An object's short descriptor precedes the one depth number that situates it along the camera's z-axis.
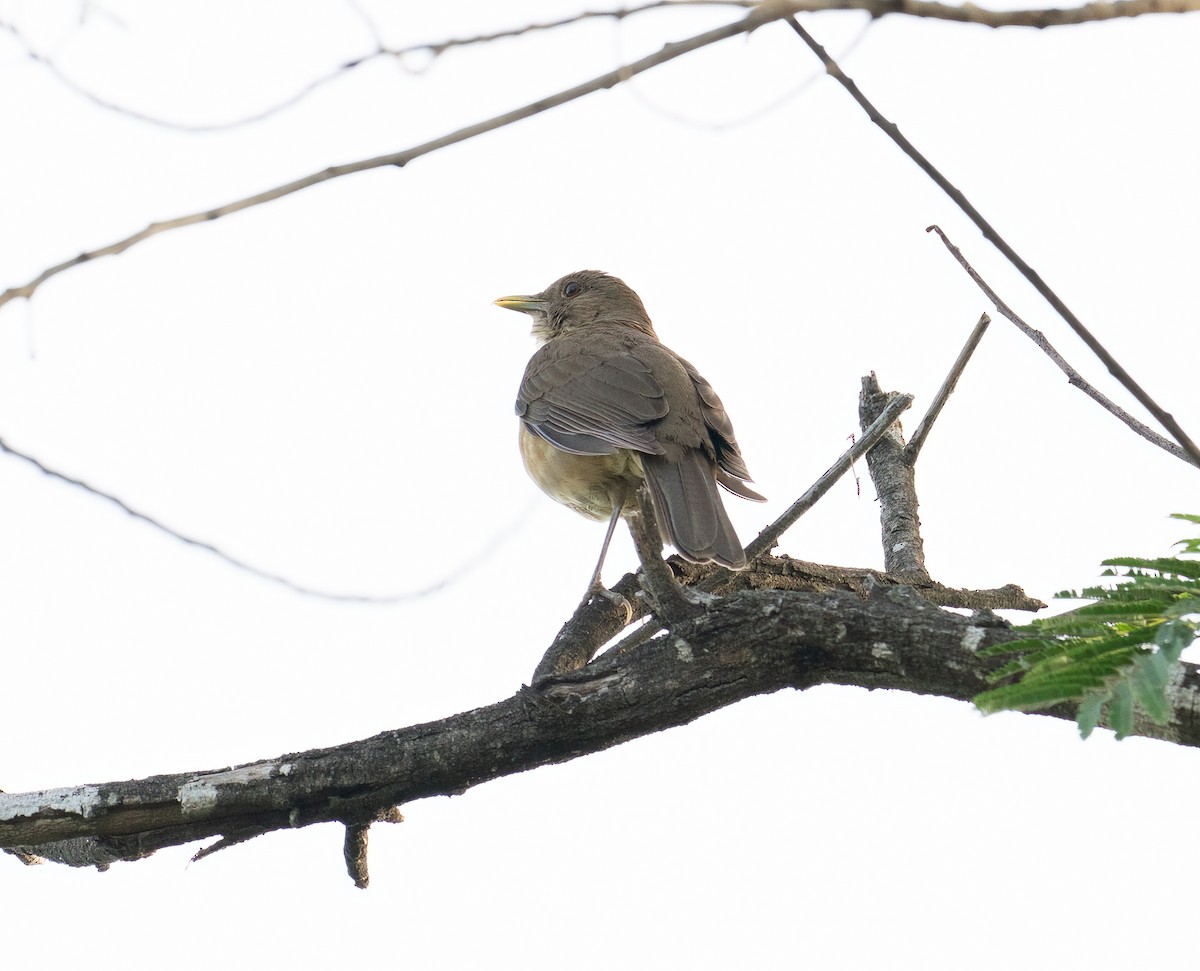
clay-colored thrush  10.22
